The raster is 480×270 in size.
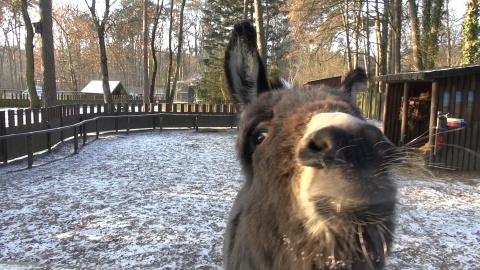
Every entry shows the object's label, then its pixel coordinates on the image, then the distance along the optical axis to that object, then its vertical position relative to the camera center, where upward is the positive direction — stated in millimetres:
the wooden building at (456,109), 8797 +39
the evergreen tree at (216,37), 23953 +6502
